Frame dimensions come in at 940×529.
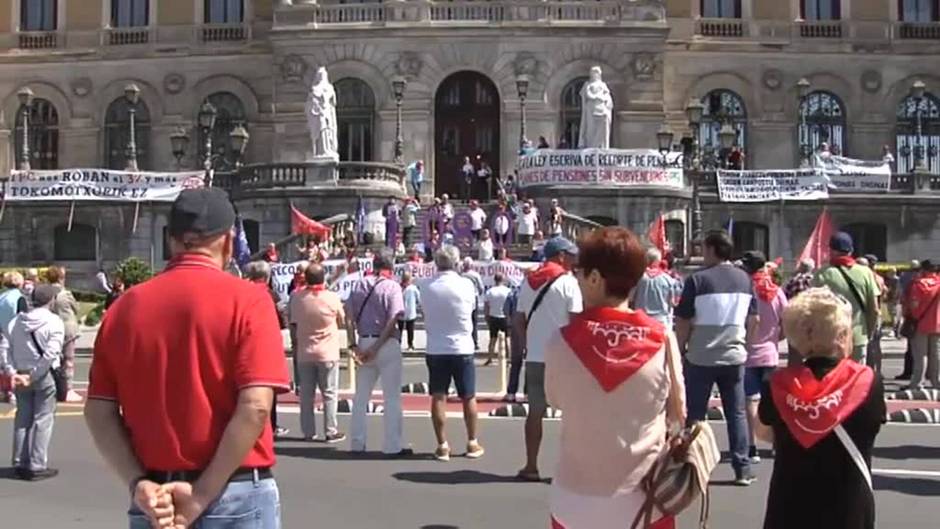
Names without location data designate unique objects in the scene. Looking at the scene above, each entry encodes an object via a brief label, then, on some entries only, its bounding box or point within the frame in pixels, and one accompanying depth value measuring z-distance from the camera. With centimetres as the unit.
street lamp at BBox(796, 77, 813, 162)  4800
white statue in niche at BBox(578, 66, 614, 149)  3988
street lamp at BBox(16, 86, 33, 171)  4616
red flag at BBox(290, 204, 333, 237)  3553
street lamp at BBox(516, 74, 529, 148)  4372
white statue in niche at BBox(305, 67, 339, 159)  3978
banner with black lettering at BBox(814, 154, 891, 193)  4222
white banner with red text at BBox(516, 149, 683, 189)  3909
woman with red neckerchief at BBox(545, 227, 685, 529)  586
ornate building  4384
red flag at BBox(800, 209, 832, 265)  2757
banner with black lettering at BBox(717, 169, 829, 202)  4184
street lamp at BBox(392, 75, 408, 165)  4347
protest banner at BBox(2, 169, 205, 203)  4228
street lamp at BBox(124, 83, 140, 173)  4459
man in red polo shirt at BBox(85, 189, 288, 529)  503
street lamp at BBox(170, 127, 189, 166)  4012
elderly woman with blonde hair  591
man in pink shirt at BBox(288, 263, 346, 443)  1403
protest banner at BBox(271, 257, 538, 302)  2850
